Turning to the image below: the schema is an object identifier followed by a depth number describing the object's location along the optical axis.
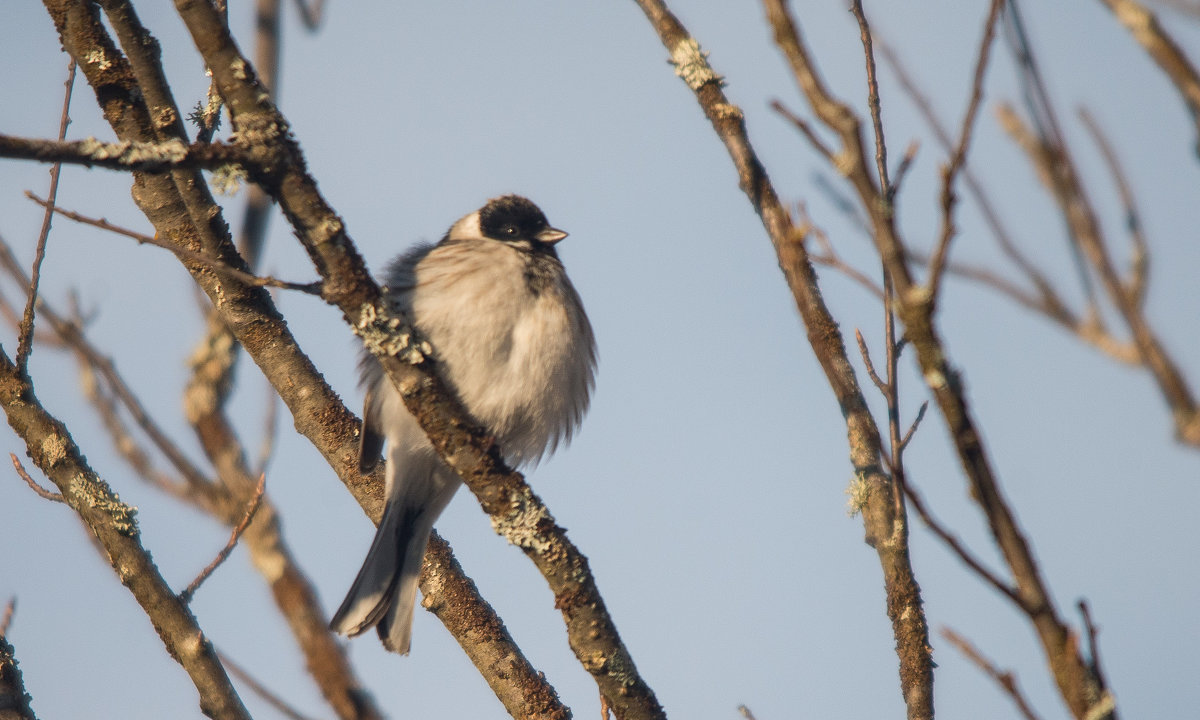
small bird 9.07
